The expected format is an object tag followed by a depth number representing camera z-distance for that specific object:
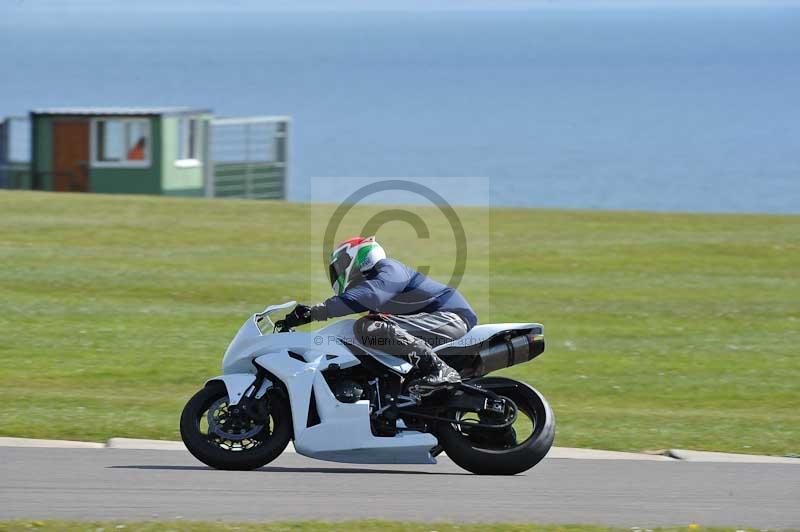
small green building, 74.62
